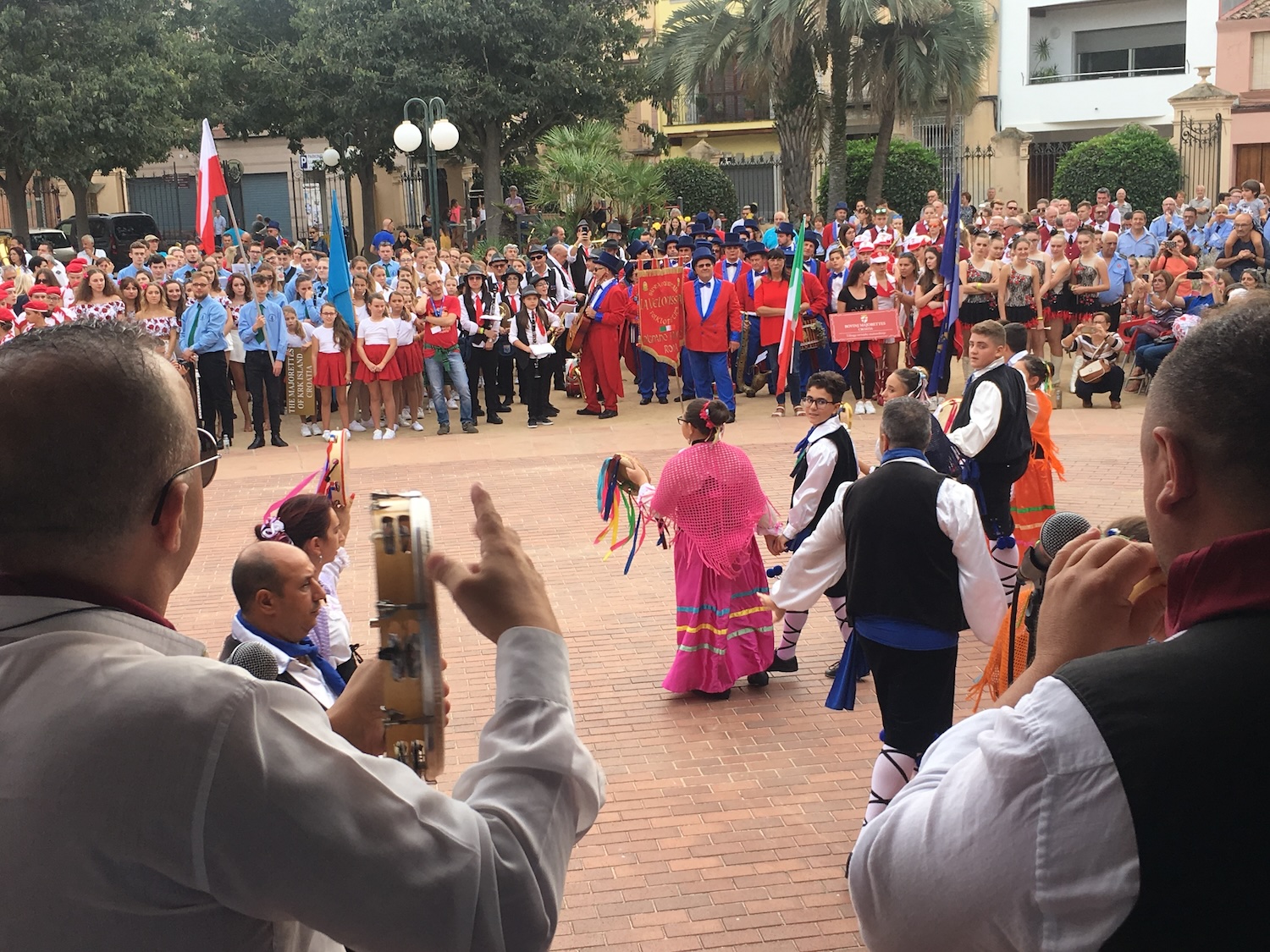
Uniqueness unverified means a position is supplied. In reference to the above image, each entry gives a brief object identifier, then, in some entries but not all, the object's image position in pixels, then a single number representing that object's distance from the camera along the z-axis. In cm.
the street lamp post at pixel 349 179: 3638
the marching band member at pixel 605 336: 1716
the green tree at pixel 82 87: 2823
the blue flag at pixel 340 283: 1383
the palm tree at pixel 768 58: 2995
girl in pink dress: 734
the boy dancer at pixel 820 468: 742
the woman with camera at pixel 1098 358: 1602
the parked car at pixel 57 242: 2906
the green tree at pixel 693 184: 3534
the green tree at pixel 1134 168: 3158
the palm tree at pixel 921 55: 3016
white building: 3953
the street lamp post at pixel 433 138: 2019
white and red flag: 1734
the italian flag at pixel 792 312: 1518
